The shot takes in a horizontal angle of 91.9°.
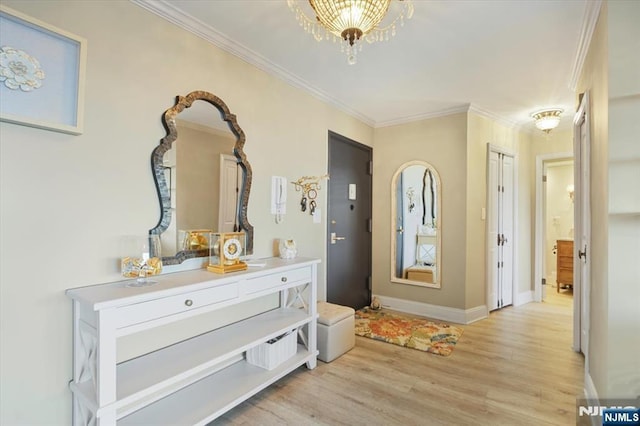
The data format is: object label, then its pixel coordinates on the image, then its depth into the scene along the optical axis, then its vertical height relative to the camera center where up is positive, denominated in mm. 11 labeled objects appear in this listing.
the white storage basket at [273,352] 2252 -1016
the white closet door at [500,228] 4070 -111
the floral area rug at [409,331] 2988 -1213
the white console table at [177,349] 1371 -812
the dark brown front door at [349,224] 3631 -77
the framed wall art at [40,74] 1351 +648
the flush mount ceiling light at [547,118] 3777 +1281
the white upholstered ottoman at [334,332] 2676 -1020
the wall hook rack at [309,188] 3080 +293
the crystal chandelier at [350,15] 1479 +1002
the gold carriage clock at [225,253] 2012 -249
